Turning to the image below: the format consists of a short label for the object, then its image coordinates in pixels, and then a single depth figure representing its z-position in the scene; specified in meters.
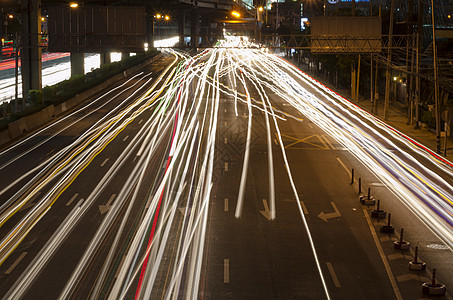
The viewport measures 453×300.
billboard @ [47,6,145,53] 49.41
